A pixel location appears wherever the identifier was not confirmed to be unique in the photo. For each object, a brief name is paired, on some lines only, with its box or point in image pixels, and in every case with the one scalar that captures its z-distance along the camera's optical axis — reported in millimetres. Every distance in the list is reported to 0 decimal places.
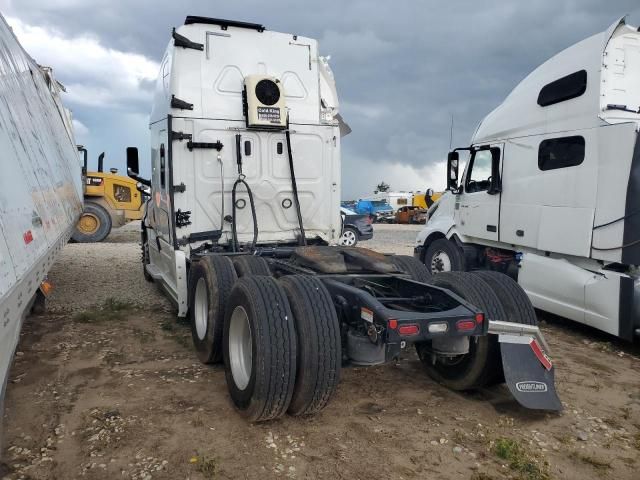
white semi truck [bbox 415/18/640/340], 5707
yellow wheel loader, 15883
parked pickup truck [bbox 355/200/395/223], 36331
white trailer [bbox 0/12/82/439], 2676
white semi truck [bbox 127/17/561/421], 3514
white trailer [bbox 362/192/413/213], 44781
